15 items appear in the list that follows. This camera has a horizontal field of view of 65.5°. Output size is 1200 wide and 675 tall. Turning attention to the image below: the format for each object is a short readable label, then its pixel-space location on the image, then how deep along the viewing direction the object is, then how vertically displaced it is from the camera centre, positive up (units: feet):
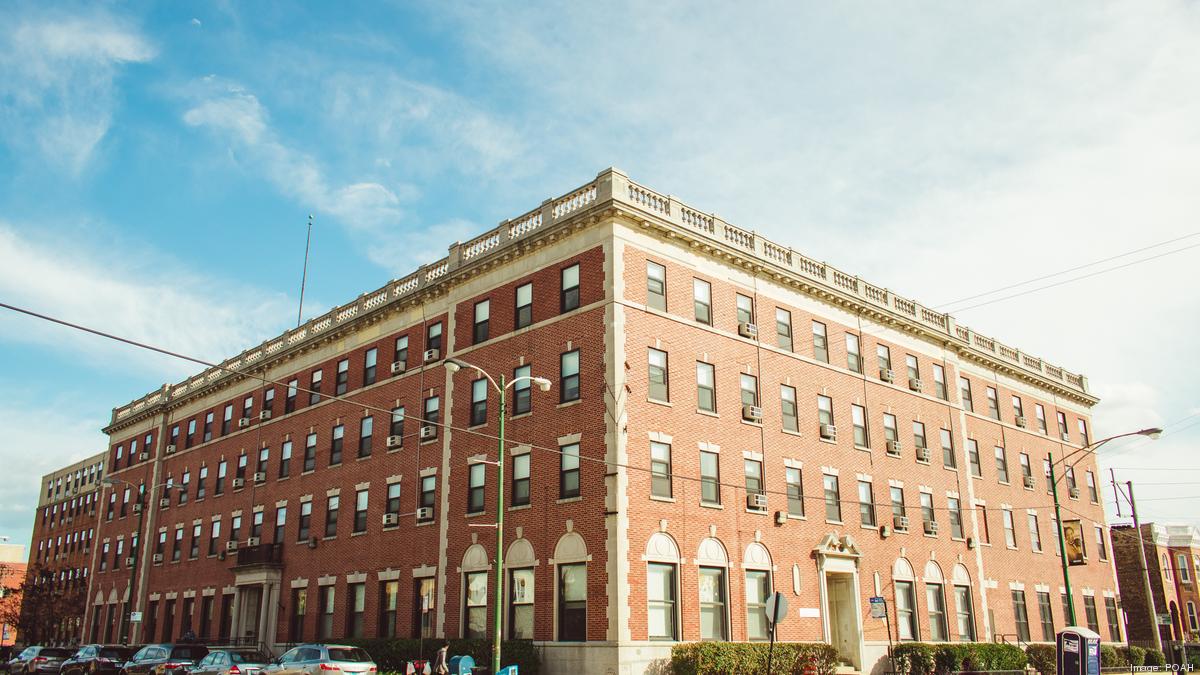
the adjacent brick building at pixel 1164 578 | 229.25 +9.03
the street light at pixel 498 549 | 78.29 +5.78
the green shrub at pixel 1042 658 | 137.08 -6.45
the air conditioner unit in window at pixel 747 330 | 118.83 +34.91
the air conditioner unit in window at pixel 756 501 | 110.73 +13.06
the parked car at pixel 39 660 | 137.31 -5.35
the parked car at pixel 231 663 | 104.78 -4.56
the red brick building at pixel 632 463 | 102.37 +20.00
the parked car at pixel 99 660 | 130.62 -5.07
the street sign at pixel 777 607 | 75.31 +0.66
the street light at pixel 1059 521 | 112.19 +11.43
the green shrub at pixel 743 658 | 93.71 -4.28
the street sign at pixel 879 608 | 95.50 +0.66
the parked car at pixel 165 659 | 109.70 -4.35
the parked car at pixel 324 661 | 94.02 -4.05
